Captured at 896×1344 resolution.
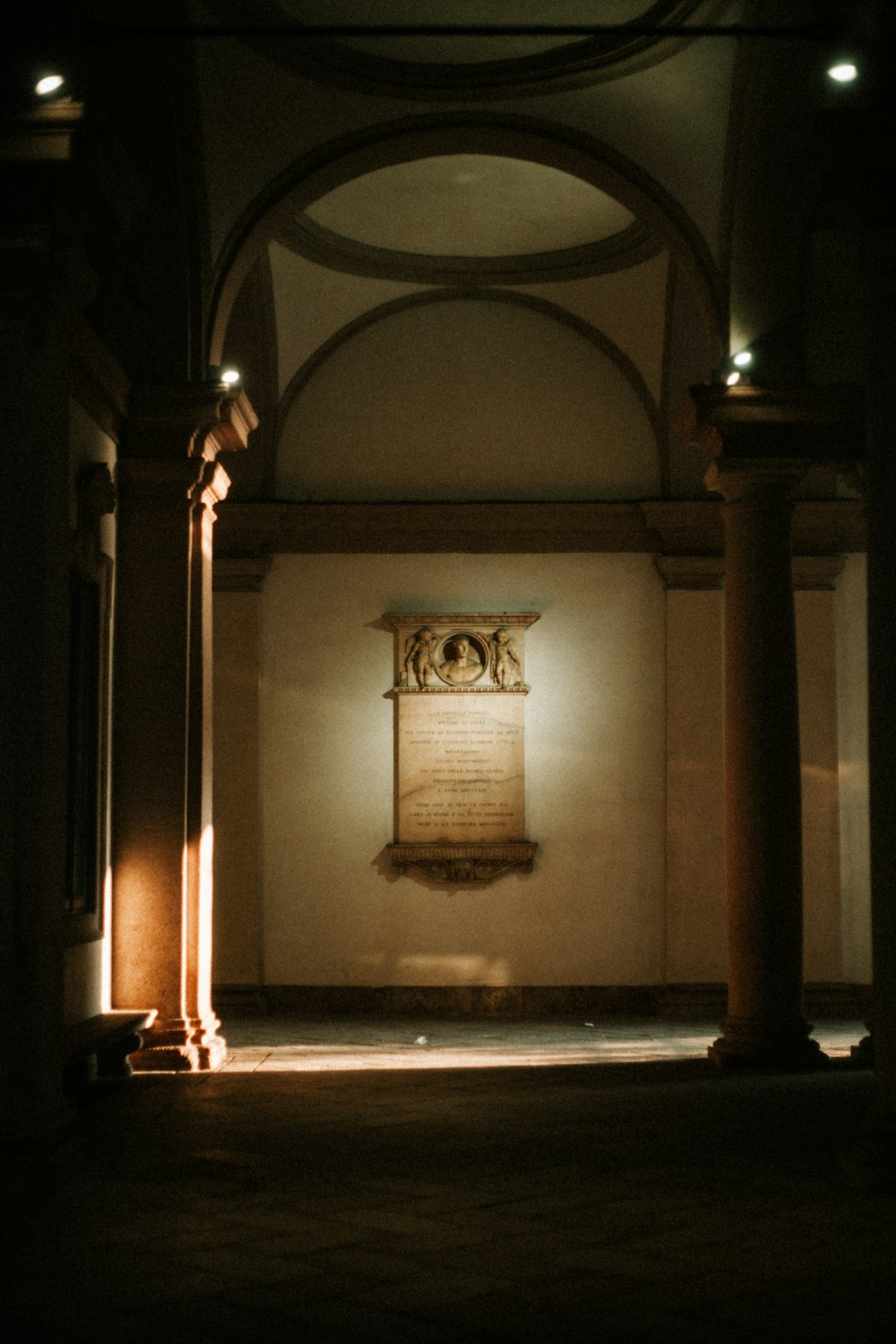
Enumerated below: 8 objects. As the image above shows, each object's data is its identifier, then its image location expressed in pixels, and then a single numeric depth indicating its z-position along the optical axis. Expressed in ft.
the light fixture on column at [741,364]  34.22
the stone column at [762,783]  33.35
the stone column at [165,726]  33.35
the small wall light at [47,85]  20.95
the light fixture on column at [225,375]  34.22
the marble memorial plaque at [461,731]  48.14
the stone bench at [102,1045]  27.42
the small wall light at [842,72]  22.86
